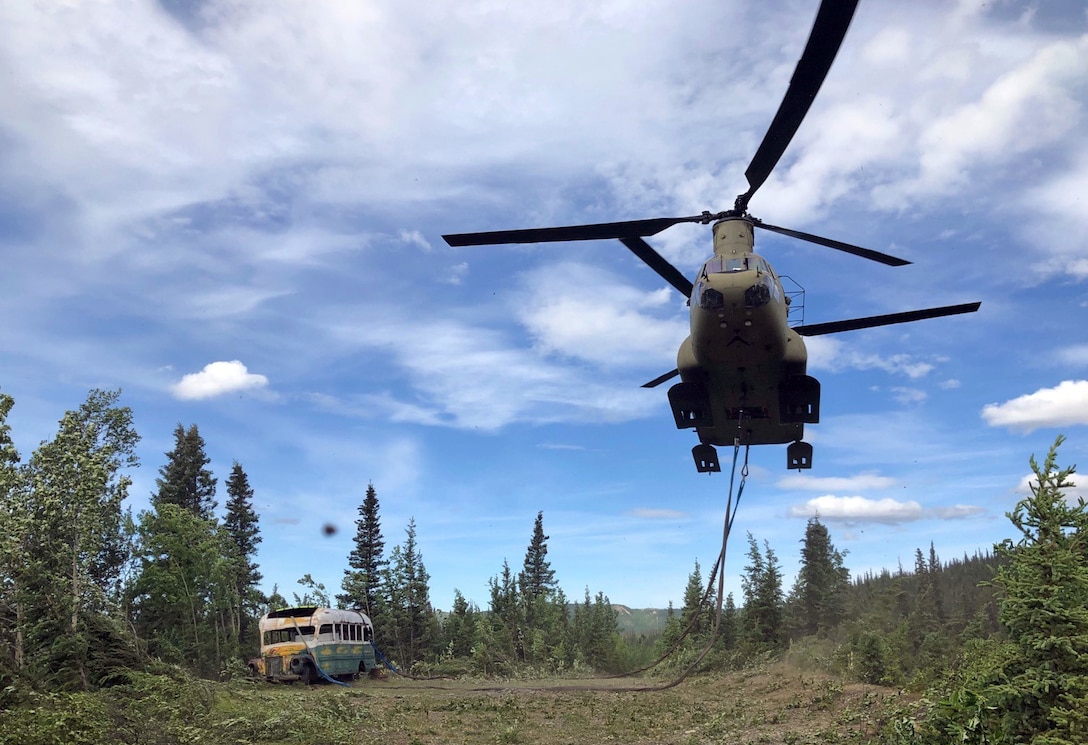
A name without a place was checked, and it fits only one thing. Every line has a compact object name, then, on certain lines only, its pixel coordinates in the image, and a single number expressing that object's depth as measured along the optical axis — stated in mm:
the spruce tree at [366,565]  50219
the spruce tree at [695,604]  48219
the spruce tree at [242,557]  48281
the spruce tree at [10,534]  18672
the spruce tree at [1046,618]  7219
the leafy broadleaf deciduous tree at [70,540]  15961
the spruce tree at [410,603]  51000
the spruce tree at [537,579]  65500
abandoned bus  25734
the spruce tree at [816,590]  56781
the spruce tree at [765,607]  46125
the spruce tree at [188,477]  49438
